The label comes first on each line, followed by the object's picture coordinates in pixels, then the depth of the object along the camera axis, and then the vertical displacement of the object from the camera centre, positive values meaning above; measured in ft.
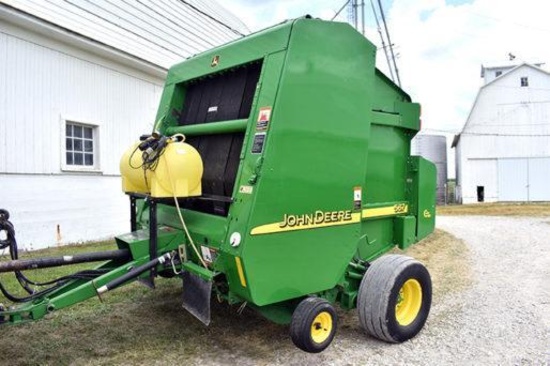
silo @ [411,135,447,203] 92.99 +7.32
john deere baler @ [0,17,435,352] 11.05 -0.43
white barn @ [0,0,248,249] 25.93 +5.36
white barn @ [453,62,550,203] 82.28 +8.26
